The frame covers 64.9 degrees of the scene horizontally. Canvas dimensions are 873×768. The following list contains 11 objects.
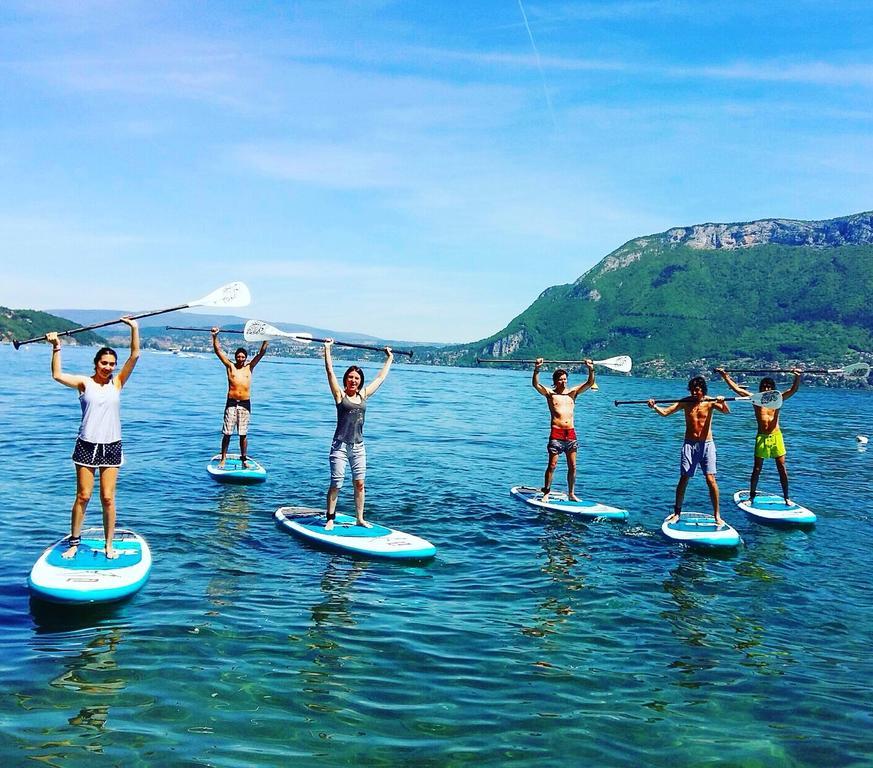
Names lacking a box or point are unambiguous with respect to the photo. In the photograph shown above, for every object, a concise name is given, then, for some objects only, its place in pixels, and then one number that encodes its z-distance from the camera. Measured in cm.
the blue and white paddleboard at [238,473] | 1759
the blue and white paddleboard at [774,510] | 1552
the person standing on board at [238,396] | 1783
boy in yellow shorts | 1642
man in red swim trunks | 1564
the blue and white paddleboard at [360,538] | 1148
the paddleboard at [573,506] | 1502
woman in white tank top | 936
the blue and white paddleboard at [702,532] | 1295
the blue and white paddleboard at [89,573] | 868
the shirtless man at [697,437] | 1393
